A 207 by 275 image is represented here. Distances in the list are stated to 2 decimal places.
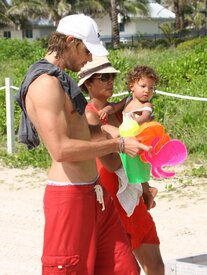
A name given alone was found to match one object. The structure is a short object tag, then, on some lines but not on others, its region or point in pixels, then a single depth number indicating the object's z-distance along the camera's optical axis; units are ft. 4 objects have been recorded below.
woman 12.45
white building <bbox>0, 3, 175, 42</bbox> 223.75
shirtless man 10.12
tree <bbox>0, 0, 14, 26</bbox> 208.74
